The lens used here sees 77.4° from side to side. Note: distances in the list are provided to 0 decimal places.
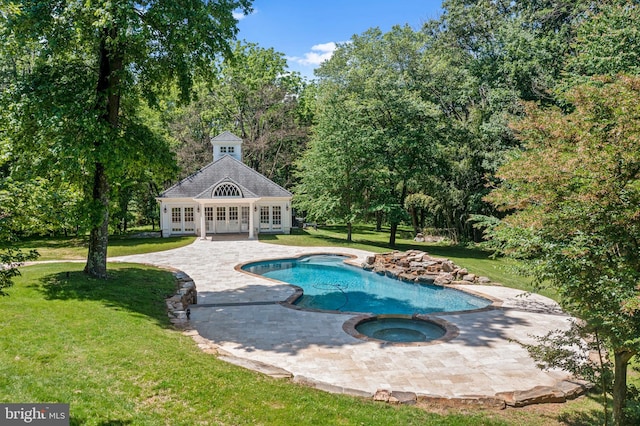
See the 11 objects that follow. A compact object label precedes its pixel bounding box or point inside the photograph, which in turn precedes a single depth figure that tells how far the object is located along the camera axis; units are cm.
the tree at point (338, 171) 2539
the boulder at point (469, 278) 1591
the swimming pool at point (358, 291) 1314
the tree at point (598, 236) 454
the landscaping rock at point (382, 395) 615
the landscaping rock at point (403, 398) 614
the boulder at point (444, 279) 1582
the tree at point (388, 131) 2519
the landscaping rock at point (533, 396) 637
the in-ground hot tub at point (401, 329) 993
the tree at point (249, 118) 3638
